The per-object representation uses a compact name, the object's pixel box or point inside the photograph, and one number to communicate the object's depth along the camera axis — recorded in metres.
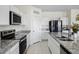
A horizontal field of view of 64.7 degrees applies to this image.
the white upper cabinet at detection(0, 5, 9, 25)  1.59
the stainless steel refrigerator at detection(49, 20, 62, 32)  4.92
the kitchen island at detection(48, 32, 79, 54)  0.87
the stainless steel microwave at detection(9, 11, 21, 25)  1.83
